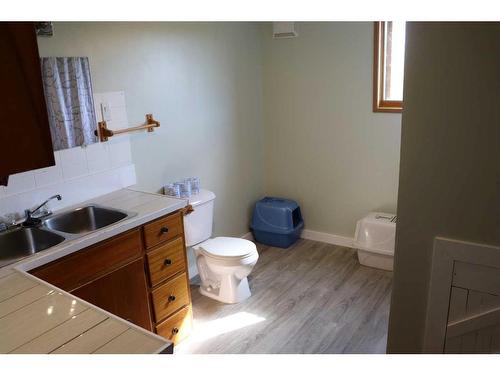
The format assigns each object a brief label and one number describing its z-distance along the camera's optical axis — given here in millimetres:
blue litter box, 3924
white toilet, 2941
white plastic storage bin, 3414
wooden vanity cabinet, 2002
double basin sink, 2141
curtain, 2342
